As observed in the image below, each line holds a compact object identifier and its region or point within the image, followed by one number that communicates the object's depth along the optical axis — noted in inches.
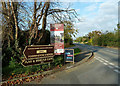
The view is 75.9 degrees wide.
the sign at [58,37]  252.1
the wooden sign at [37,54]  178.2
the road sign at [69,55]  267.6
